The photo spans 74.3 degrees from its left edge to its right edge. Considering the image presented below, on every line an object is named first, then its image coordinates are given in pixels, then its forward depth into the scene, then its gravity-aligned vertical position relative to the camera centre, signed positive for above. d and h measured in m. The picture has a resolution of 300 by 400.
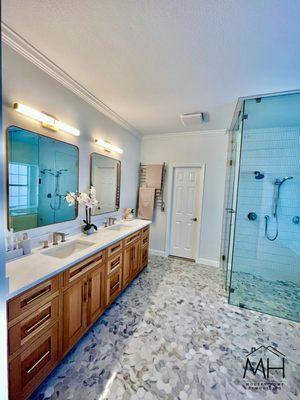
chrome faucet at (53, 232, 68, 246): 2.03 -0.56
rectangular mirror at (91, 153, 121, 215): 2.78 +0.05
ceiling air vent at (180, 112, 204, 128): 2.92 +1.07
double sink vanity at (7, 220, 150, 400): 1.24 -0.93
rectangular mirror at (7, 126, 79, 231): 1.70 +0.03
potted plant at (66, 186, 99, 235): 2.28 -0.22
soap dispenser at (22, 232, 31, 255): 1.71 -0.55
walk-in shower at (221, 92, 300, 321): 2.71 -0.31
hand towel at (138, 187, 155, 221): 4.05 -0.34
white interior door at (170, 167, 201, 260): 3.95 -0.50
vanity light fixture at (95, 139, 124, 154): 2.74 +0.57
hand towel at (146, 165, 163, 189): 4.01 +0.22
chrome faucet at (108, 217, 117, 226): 3.07 -0.56
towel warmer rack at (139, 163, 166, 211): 4.07 -0.08
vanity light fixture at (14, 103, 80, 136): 1.66 +0.59
